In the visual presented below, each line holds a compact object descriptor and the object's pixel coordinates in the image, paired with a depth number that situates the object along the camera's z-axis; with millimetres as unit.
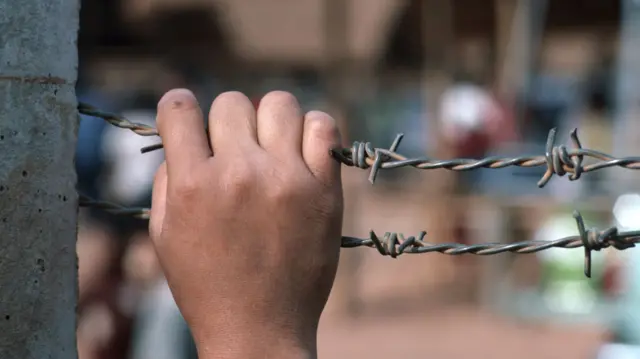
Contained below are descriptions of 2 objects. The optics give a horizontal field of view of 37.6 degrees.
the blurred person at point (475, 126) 7848
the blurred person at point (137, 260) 4309
